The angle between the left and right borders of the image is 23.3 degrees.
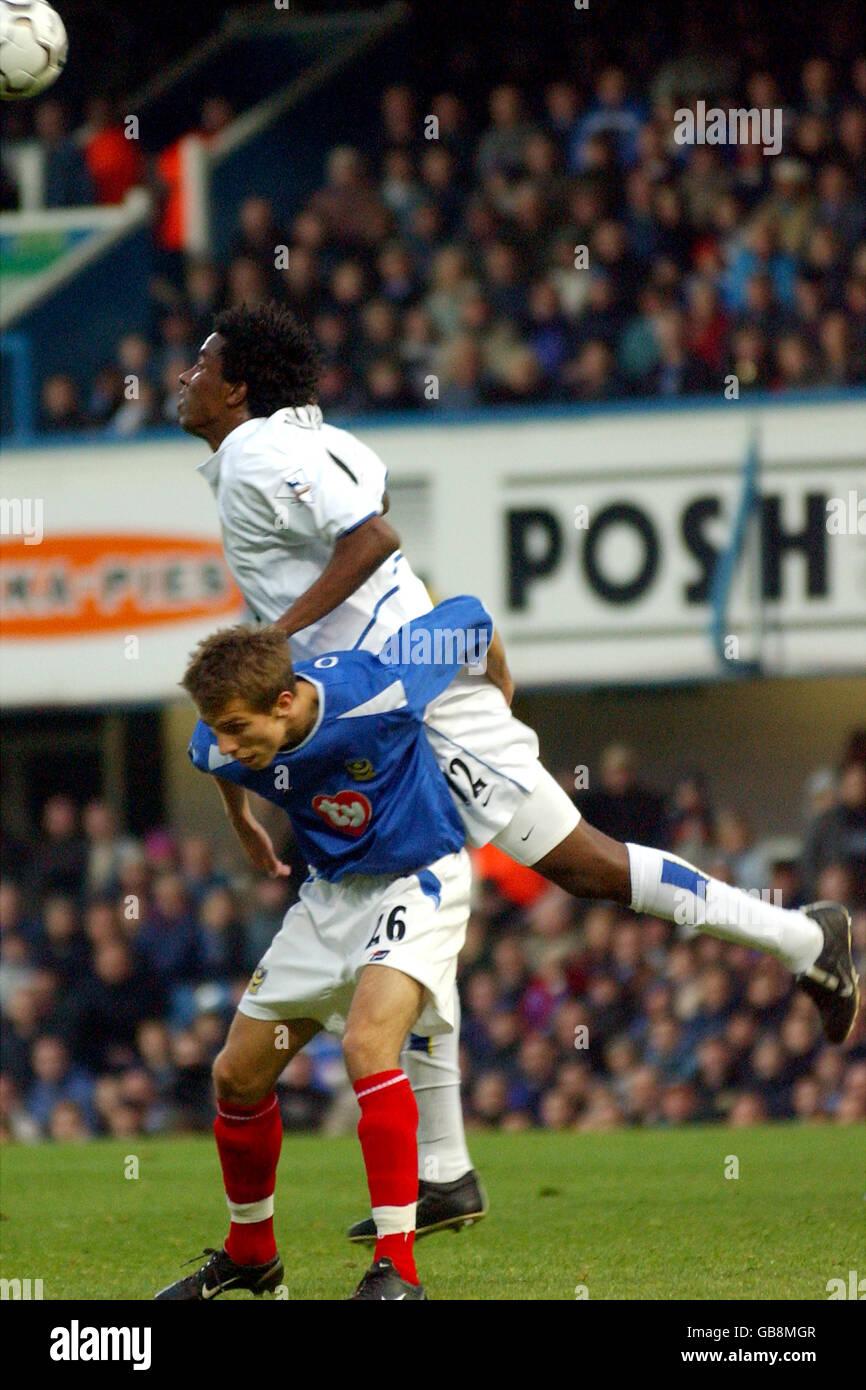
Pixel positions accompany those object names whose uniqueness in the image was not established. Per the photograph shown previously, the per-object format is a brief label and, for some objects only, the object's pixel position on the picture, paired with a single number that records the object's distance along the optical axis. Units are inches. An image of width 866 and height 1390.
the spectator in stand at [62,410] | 514.6
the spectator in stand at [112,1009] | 448.8
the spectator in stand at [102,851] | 484.2
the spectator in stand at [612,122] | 503.5
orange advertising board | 486.0
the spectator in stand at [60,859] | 486.3
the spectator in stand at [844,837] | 419.8
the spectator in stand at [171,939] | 457.4
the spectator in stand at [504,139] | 514.6
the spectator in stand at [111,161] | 578.9
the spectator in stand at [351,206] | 512.4
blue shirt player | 176.2
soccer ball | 263.7
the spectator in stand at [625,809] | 441.7
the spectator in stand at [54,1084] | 442.6
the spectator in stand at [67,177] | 570.9
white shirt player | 204.4
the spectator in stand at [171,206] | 566.9
